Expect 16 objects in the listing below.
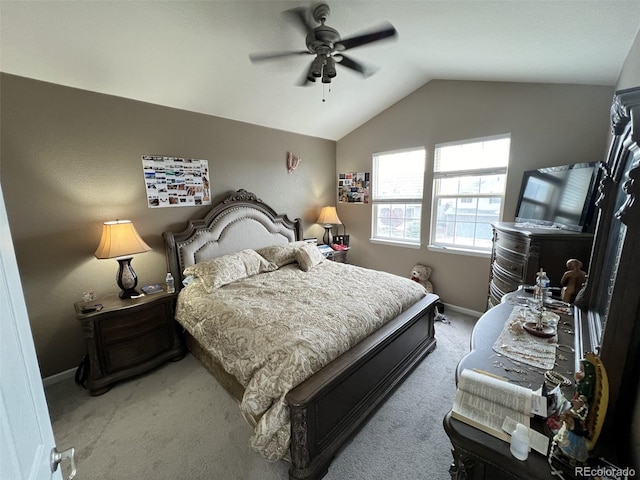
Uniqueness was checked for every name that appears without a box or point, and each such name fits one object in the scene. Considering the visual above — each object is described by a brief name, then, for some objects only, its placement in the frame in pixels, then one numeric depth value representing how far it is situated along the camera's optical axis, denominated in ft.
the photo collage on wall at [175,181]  9.29
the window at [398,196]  12.98
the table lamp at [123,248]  7.75
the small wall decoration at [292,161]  13.23
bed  4.97
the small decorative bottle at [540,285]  5.31
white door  1.84
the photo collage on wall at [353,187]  14.73
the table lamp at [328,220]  14.62
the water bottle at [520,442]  2.69
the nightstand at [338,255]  13.91
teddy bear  12.59
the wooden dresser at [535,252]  7.00
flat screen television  6.97
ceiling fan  5.64
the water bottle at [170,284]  8.82
